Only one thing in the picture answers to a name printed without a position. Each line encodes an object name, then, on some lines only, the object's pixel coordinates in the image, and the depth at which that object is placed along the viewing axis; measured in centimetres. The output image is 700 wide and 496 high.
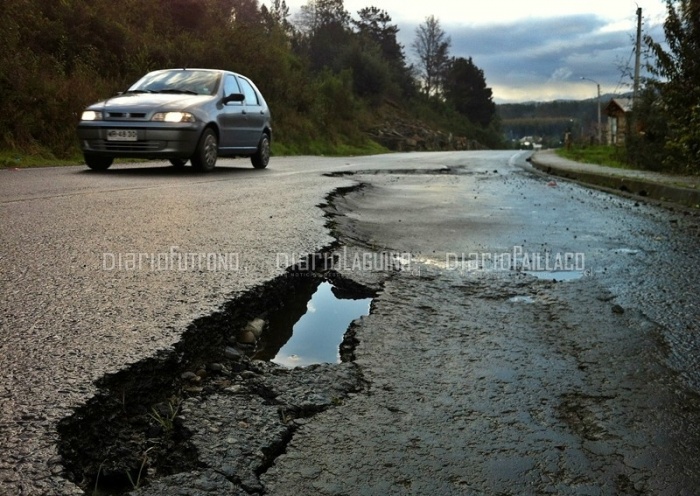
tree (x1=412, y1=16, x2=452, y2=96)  7688
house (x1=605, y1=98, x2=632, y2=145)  4849
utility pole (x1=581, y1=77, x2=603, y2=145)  3828
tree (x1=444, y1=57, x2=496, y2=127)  8181
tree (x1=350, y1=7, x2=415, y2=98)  4953
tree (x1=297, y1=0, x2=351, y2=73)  5150
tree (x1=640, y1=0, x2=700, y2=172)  838
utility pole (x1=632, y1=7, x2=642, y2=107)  2655
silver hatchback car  913
